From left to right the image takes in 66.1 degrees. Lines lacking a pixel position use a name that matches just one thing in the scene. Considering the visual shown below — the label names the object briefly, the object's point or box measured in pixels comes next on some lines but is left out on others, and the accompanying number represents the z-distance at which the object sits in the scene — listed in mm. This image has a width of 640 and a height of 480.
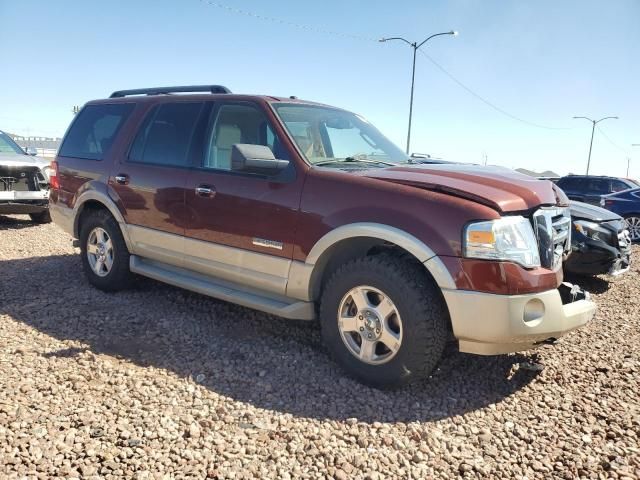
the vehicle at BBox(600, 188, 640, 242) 11016
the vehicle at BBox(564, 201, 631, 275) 5938
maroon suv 2836
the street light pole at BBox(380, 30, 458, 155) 20684
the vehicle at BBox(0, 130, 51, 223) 8508
